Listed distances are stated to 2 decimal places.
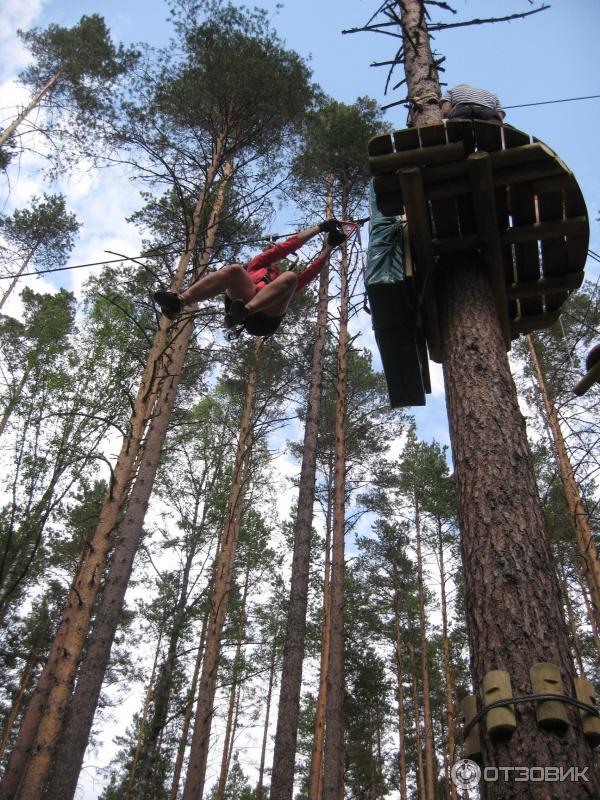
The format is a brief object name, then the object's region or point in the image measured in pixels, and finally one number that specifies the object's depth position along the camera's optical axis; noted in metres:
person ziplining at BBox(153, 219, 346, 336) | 4.16
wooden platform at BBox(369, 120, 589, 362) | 2.62
